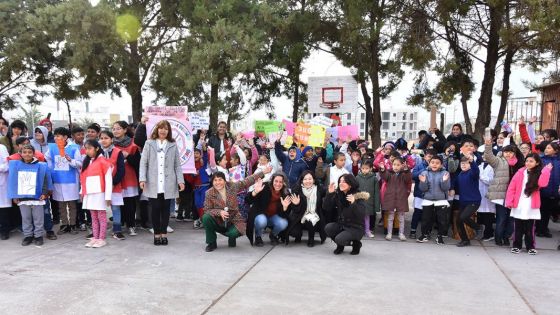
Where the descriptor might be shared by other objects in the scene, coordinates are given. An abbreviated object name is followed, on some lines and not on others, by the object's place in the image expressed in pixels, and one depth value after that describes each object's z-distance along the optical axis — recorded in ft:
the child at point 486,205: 22.09
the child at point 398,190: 21.95
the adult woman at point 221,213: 19.20
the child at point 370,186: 22.49
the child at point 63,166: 21.39
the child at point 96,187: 19.74
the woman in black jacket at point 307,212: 20.27
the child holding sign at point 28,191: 19.93
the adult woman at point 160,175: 20.01
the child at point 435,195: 21.25
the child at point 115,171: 20.62
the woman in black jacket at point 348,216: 18.79
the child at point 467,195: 20.90
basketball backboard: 49.52
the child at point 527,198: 19.33
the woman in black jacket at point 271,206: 20.02
